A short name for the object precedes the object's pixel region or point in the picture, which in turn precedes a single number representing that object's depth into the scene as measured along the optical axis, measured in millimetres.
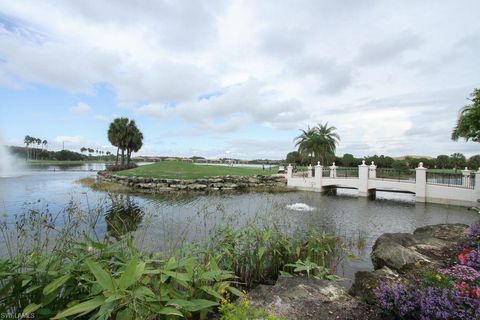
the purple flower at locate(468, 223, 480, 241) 4759
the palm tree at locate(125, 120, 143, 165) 44719
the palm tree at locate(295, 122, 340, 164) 37656
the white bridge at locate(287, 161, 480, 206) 16719
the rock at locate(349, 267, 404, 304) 3205
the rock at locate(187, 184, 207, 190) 23877
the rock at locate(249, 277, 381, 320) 2799
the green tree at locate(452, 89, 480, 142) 12595
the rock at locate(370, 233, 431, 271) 4453
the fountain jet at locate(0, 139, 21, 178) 37178
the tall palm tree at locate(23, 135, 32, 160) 94938
